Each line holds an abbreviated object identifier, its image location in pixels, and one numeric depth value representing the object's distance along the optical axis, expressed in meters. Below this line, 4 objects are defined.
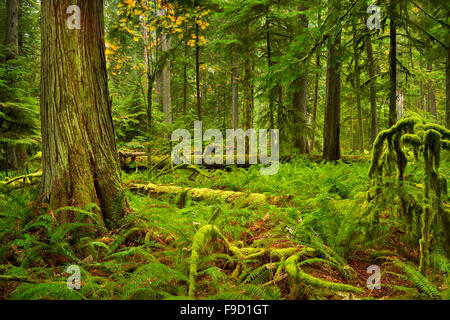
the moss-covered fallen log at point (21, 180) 4.56
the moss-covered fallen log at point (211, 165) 8.45
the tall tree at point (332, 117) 8.24
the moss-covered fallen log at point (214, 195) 4.11
